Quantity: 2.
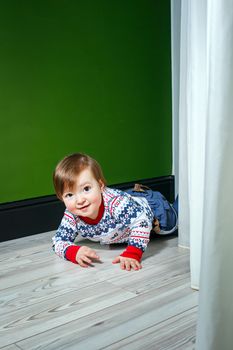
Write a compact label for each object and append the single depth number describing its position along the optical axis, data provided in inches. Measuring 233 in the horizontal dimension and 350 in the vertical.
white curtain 28.5
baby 54.7
